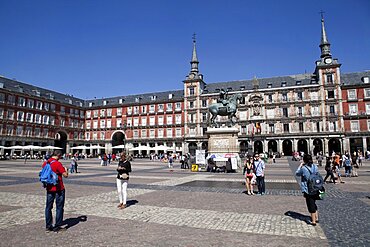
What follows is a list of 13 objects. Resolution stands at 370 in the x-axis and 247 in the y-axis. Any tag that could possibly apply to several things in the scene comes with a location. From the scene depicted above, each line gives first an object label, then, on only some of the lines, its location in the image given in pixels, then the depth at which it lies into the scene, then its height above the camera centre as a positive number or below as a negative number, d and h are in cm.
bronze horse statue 2050 +361
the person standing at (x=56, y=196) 485 -86
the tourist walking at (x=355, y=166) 1554 -134
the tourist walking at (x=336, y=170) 1256 -102
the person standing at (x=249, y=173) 905 -82
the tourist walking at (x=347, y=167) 1515 -103
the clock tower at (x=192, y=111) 5459 +903
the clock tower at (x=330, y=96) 4656 +1037
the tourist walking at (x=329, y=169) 1229 -93
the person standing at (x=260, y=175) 890 -86
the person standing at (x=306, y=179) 520 -62
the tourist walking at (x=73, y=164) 1773 -88
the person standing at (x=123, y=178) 682 -72
